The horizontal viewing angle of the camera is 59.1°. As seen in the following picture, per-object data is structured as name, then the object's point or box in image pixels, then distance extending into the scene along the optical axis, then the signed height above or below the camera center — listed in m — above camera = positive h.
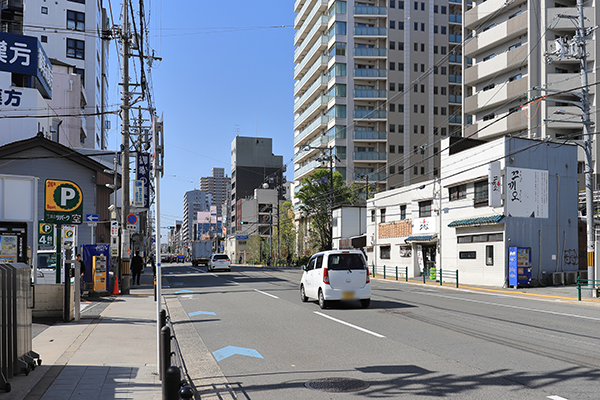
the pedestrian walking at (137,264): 29.20 -2.47
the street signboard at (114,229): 24.28 -0.41
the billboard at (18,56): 37.66 +11.77
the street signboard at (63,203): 14.72 +0.48
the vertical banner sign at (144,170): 37.22 +3.63
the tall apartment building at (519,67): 46.97 +14.53
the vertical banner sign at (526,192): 28.44 +1.50
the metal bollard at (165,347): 5.98 -1.44
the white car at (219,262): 46.19 -3.71
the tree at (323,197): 60.69 +2.62
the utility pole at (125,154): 23.20 +2.91
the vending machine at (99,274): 21.36 -2.19
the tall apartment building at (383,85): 73.50 +19.65
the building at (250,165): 123.88 +13.10
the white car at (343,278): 16.17 -1.78
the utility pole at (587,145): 21.84 +3.21
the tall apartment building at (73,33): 63.41 +24.29
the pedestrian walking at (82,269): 20.77 -1.93
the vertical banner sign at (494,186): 28.19 +1.81
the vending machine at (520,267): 27.00 -2.42
